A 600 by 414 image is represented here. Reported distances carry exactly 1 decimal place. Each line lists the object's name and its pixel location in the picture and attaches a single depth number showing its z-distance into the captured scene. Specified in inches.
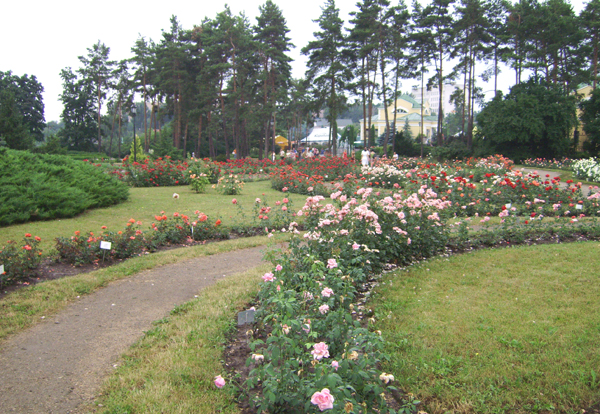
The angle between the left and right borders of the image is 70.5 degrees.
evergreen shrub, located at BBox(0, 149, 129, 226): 313.1
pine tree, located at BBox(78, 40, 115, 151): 1768.0
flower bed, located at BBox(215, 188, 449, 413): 85.0
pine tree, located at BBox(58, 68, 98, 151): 1839.3
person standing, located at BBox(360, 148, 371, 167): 763.8
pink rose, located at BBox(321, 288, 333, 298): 103.7
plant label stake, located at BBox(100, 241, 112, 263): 214.2
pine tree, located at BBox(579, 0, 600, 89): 1127.6
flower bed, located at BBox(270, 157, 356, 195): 559.2
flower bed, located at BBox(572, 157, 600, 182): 590.6
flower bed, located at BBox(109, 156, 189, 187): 604.4
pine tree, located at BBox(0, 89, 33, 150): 868.0
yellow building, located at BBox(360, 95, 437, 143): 2701.8
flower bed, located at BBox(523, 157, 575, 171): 906.1
